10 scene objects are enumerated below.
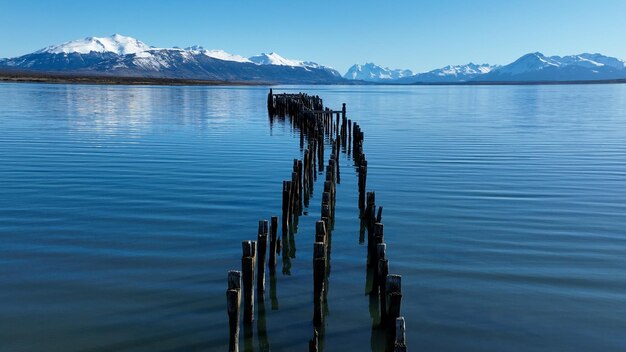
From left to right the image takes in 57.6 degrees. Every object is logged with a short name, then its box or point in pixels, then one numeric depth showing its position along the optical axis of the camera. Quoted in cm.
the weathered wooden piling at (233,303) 728
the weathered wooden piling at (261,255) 948
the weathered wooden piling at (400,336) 614
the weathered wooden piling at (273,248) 1163
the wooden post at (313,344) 697
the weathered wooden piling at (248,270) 827
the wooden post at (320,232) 950
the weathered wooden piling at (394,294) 743
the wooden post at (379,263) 876
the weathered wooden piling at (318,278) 861
